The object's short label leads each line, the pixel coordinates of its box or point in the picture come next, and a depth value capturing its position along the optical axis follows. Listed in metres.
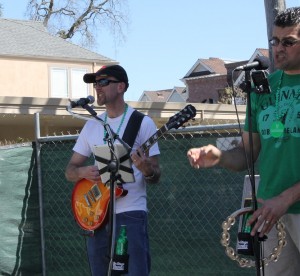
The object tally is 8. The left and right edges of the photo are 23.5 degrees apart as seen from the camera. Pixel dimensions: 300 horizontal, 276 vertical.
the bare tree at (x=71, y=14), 38.91
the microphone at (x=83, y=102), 5.03
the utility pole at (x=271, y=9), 5.89
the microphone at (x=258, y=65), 3.63
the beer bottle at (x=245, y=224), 3.57
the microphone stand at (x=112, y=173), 4.79
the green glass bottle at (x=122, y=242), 4.89
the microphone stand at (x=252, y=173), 3.51
